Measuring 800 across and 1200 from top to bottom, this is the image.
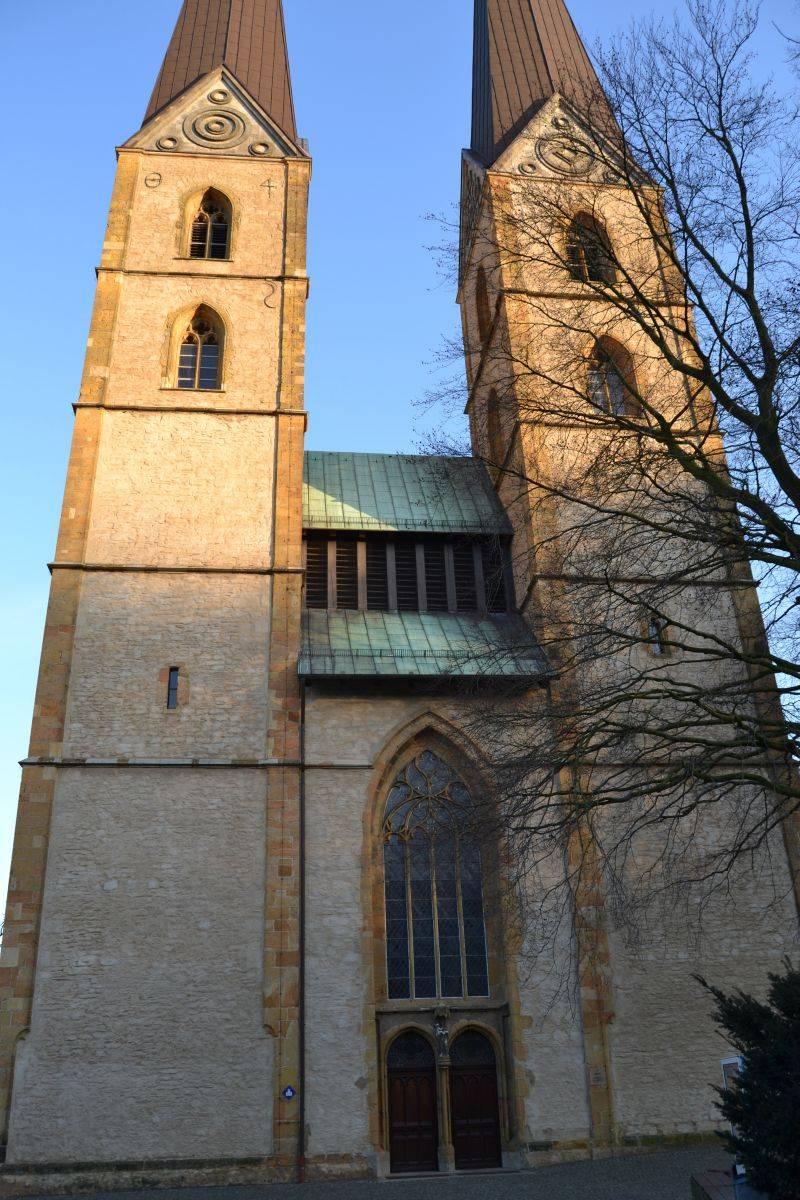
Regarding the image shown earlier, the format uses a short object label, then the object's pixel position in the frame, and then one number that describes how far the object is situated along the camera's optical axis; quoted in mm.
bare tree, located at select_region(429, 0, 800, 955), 10562
